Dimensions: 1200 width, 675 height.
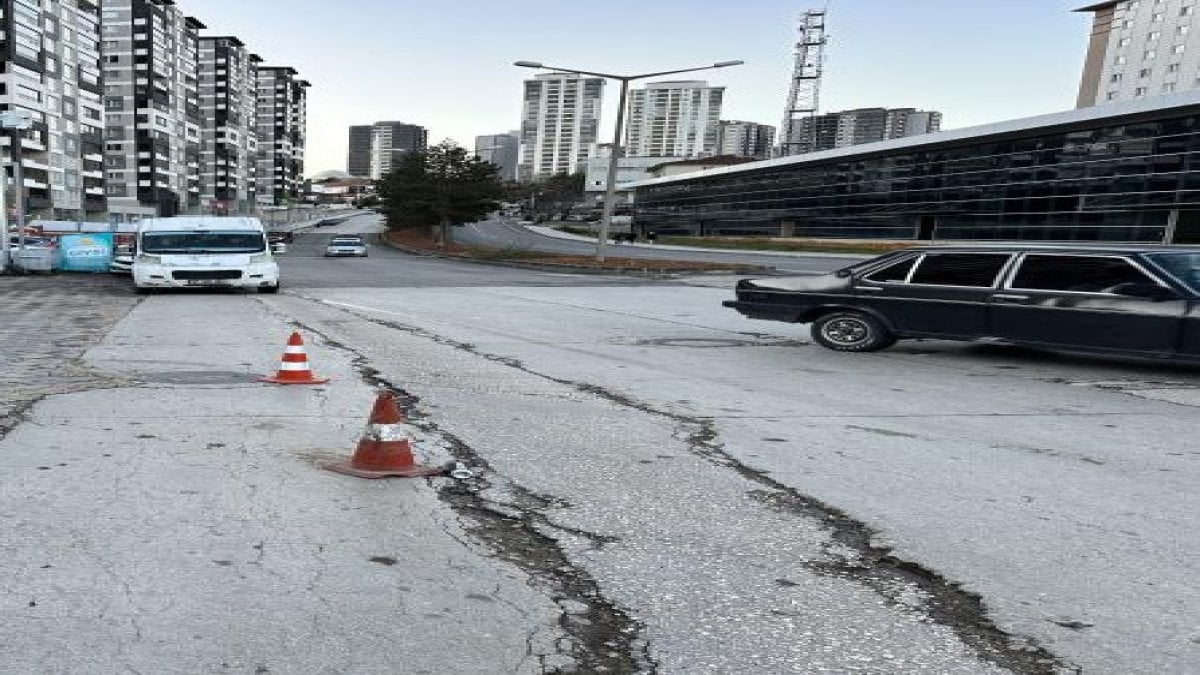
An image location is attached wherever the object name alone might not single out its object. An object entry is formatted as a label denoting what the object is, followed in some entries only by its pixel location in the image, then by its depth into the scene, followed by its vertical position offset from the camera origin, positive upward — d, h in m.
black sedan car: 8.41 -0.63
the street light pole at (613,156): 27.31 +1.59
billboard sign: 24.98 -2.98
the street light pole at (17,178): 24.16 -1.18
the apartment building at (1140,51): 100.31 +25.30
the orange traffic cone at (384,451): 4.57 -1.44
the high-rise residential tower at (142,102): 105.00 +6.81
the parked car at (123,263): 23.20 -2.91
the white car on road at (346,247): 44.22 -3.59
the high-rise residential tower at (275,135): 164.38 +6.83
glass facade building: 48.97 +4.04
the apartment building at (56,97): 75.12 +4.79
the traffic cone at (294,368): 7.28 -1.65
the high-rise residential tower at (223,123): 134.62 +6.66
